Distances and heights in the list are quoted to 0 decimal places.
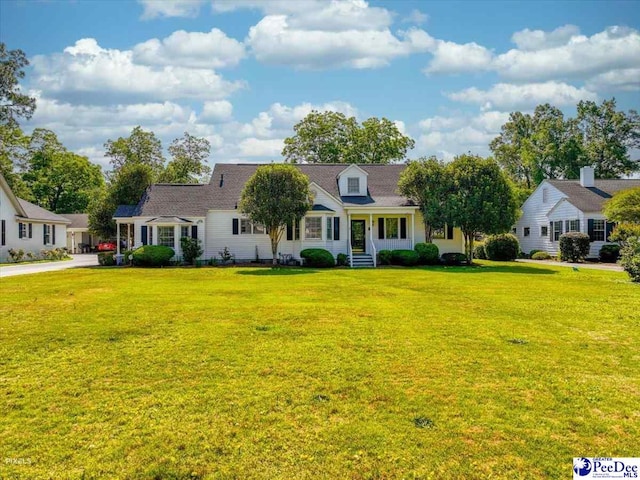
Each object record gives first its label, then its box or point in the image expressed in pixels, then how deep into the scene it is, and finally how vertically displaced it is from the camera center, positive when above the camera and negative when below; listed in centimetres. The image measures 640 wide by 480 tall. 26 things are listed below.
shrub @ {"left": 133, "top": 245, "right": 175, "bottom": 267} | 2428 -66
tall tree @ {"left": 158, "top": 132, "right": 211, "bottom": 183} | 4928 +916
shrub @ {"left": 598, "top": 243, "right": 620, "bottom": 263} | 2786 -115
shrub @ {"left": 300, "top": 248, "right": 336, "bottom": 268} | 2420 -90
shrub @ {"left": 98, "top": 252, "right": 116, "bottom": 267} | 2590 -84
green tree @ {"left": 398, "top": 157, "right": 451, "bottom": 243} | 2473 +281
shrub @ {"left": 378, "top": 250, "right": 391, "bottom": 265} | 2523 -98
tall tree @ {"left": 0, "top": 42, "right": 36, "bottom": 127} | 3744 +1304
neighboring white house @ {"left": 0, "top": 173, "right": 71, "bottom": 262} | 3044 +138
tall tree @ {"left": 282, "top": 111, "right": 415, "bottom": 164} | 4462 +977
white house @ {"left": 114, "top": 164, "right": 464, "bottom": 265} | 2620 +102
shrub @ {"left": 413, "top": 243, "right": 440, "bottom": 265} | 2553 -85
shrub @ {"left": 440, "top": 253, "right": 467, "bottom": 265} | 2589 -118
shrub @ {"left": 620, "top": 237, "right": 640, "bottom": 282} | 1619 -87
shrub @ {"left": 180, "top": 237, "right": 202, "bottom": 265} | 2549 -38
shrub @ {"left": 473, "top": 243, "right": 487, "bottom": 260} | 3141 -106
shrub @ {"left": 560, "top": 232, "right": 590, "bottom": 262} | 2780 -68
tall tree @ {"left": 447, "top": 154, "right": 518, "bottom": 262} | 2372 +196
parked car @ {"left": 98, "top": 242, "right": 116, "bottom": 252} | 4347 -27
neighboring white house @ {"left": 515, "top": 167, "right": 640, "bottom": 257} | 2931 +161
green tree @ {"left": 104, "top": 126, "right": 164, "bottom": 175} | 5112 +1044
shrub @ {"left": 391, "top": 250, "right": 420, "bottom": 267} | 2465 -102
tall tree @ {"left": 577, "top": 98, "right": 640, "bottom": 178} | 4856 +1029
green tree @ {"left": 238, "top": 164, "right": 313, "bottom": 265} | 2330 +225
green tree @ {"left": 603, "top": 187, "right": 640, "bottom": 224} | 2127 +131
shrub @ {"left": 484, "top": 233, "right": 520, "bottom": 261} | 2977 -71
